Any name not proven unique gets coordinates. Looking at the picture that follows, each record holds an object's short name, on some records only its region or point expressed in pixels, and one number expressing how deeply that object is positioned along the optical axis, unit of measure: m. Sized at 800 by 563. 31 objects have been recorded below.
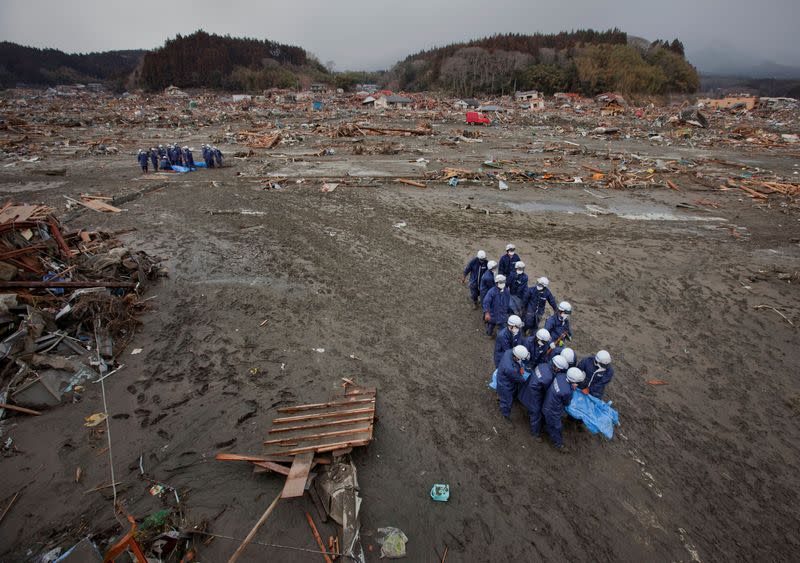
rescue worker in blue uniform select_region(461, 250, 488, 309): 7.69
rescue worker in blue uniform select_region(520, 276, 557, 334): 6.67
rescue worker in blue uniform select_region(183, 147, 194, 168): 18.56
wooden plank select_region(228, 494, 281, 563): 3.54
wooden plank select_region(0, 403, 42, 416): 4.90
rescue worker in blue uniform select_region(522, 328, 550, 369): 5.34
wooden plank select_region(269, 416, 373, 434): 4.74
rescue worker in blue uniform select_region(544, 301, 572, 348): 5.87
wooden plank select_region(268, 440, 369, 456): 4.34
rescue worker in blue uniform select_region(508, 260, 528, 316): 7.24
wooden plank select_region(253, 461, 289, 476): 4.18
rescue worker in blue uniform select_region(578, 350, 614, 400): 4.77
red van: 38.39
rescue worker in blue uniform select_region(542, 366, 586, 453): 4.52
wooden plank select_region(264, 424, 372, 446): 4.51
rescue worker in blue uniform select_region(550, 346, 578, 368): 4.72
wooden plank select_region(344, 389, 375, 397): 5.39
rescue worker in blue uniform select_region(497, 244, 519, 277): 7.98
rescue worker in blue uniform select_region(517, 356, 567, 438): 4.70
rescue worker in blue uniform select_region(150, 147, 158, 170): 18.16
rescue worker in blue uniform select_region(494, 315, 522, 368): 5.54
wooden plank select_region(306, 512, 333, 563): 3.56
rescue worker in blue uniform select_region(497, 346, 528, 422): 4.91
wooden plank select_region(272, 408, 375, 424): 4.88
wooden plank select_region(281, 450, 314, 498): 3.89
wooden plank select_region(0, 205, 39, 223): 7.59
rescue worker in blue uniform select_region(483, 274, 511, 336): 6.71
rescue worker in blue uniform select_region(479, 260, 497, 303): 7.19
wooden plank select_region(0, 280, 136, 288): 6.46
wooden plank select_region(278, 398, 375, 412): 5.08
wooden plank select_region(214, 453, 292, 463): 4.32
